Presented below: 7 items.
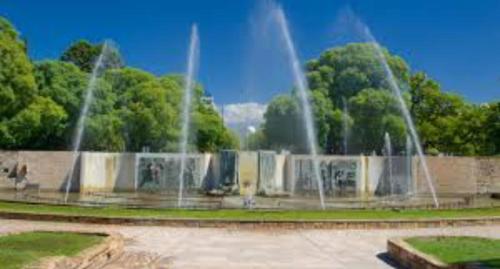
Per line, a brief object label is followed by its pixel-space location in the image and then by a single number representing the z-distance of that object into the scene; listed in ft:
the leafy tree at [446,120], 183.21
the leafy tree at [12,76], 143.02
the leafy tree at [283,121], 191.42
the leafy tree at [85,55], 235.61
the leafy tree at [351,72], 188.85
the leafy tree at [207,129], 214.07
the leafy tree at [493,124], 171.32
